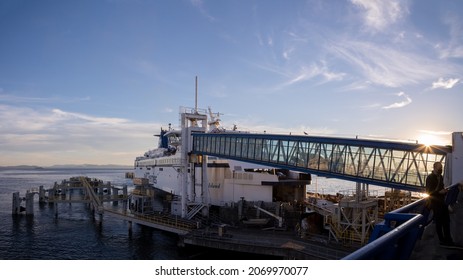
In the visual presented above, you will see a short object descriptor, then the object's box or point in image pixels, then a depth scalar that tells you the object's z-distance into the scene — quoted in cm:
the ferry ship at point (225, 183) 3766
